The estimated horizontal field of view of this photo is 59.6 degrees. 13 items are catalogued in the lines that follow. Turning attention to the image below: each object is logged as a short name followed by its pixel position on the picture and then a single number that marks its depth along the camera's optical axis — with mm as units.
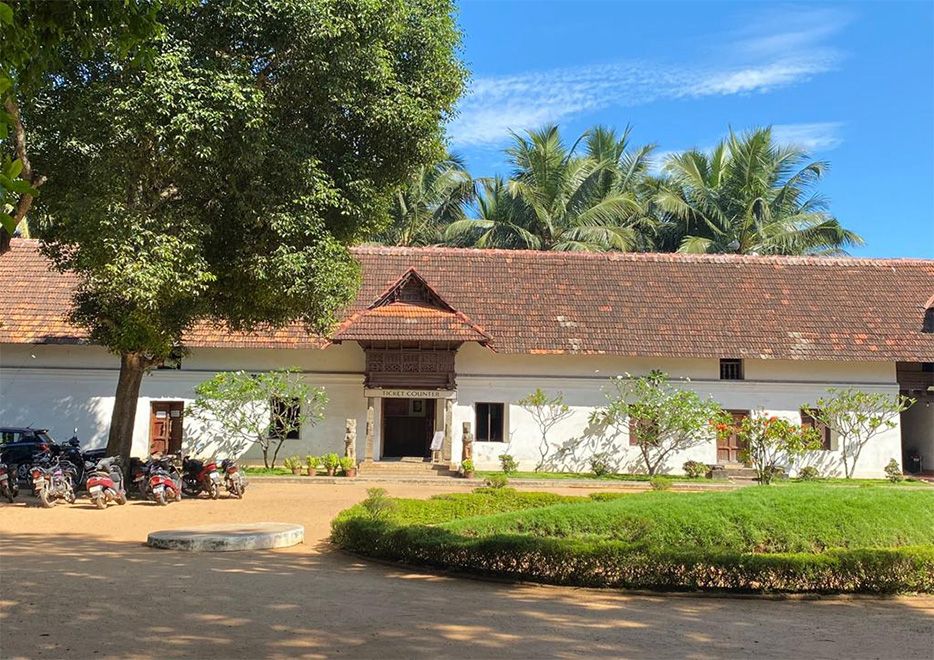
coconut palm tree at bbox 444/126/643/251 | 29781
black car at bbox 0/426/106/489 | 16078
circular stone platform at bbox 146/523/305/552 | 9445
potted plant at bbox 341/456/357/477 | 18719
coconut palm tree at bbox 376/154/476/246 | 31516
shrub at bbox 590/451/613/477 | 20594
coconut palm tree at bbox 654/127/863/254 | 30078
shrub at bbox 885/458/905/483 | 20266
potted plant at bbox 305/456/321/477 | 18750
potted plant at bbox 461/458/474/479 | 18766
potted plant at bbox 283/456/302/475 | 18844
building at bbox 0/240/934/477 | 20516
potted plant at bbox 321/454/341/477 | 18562
